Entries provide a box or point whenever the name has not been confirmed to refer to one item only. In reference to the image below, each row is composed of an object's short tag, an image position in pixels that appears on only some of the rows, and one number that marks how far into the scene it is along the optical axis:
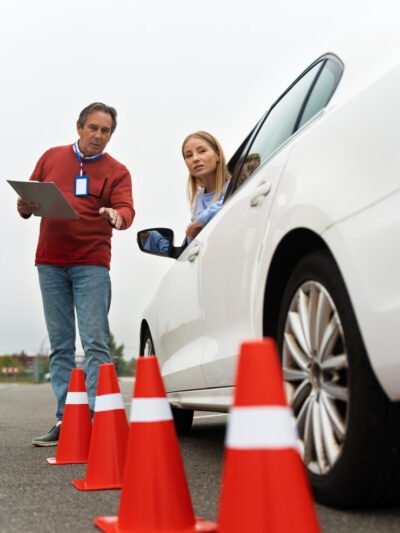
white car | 2.10
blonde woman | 4.61
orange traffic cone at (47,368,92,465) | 3.94
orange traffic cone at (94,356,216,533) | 2.18
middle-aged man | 4.86
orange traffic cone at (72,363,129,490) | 3.09
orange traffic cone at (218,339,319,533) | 1.69
